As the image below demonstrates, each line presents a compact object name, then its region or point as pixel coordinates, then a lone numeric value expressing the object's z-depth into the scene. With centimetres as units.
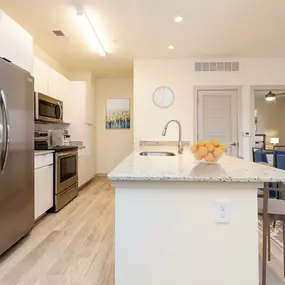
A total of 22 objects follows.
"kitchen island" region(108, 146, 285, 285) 138
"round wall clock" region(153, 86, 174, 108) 552
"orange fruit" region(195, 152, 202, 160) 209
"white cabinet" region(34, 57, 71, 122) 411
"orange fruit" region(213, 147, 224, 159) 201
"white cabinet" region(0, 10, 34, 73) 251
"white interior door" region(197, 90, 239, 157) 549
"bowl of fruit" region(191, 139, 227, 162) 202
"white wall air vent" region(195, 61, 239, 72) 542
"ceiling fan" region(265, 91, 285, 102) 549
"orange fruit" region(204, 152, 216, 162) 204
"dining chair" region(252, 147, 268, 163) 317
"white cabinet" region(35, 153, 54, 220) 334
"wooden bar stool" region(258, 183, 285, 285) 176
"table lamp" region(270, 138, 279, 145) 561
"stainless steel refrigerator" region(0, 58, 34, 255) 230
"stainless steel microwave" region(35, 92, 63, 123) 397
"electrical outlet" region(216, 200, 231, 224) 139
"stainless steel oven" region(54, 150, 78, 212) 393
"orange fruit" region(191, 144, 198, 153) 215
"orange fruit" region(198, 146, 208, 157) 204
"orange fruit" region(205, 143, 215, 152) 204
